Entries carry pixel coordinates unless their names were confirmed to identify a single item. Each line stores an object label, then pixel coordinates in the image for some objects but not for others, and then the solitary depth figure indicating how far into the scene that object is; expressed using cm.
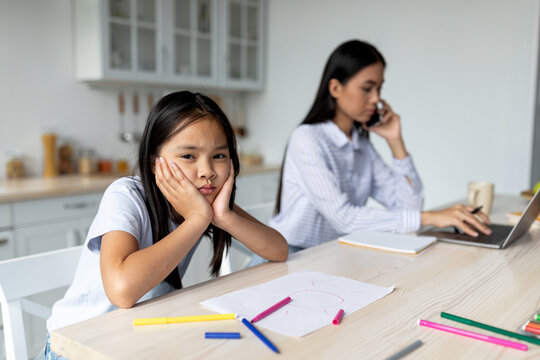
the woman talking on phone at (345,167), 150
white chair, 96
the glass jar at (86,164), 305
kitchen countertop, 227
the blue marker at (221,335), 66
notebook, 117
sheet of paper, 72
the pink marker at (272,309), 72
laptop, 120
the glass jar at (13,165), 277
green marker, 65
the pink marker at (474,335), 63
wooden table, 62
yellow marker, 71
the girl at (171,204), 92
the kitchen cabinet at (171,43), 296
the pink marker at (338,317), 71
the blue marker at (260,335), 62
